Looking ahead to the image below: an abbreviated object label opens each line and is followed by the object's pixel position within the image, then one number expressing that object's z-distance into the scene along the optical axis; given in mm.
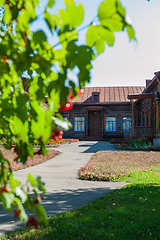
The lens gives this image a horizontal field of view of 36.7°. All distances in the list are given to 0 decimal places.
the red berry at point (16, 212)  1297
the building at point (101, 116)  28344
